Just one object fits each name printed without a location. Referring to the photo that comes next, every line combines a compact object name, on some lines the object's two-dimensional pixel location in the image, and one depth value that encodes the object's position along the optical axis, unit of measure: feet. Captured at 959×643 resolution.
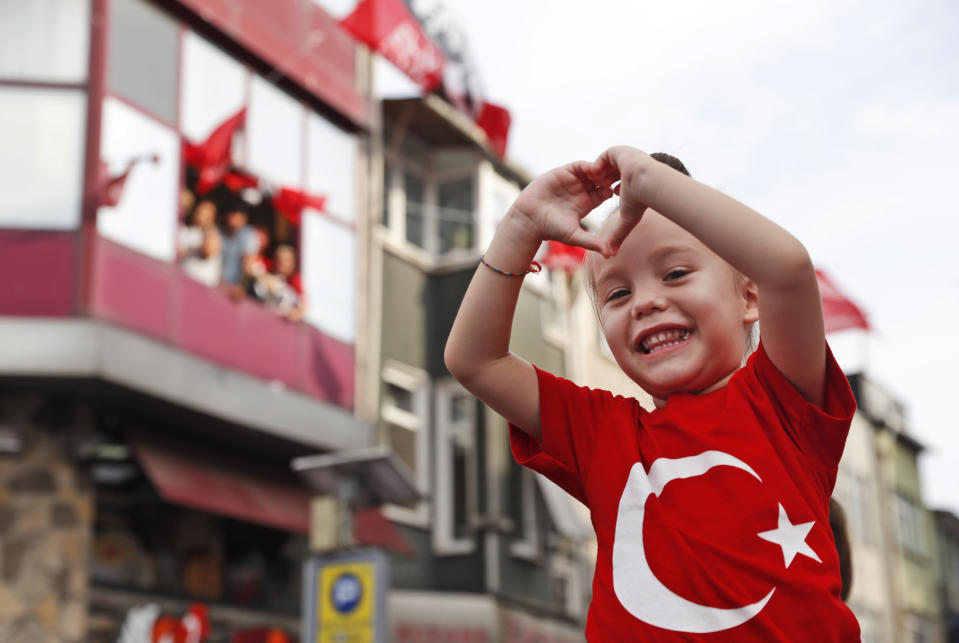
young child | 6.06
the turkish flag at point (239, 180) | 40.73
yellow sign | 30.50
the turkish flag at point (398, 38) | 39.78
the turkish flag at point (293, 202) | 42.42
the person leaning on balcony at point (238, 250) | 40.14
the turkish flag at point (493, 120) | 45.29
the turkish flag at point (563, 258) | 39.60
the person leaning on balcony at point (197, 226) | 38.60
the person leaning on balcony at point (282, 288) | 41.60
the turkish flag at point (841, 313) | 38.06
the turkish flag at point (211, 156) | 38.58
